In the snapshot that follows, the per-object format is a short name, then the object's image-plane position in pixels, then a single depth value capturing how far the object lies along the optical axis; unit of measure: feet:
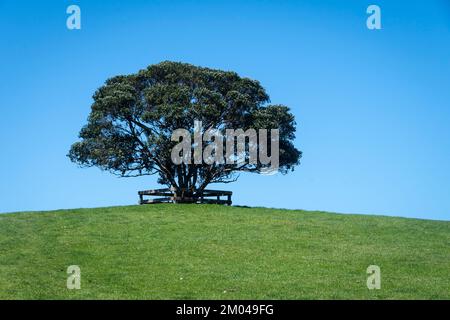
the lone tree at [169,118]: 161.27
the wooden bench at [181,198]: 163.84
